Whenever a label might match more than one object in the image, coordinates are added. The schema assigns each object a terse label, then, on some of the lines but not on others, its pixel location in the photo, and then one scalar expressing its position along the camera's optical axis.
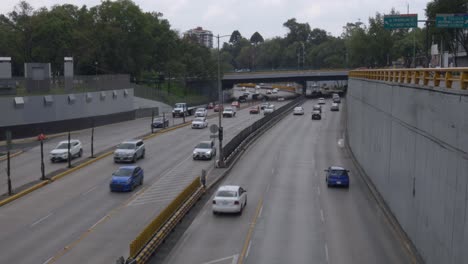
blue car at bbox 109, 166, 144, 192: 32.84
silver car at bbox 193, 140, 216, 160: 45.72
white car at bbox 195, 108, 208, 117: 83.99
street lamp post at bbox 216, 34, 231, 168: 41.62
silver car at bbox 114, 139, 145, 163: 43.00
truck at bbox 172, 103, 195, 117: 86.44
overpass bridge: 135.25
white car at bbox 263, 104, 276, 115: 93.65
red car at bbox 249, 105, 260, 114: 97.68
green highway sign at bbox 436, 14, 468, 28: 34.66
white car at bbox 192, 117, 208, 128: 70.69
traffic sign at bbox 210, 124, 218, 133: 41.64
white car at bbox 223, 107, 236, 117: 89.38
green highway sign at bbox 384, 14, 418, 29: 37.53
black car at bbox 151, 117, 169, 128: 69.01
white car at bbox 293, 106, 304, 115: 93.94
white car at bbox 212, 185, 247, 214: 27.39
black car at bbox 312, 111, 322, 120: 85.69
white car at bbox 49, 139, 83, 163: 42.69
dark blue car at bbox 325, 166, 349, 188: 35.31
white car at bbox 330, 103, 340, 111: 102.78
